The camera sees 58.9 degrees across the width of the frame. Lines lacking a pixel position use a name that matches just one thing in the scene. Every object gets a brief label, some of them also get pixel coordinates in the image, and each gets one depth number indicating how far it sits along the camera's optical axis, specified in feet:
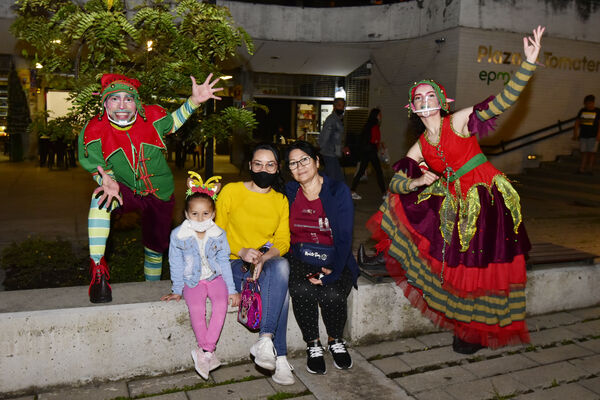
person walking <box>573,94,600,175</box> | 37.22
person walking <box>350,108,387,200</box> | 31.94
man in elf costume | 11.92
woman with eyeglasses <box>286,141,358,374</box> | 12.04
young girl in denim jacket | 11.17
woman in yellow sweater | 11.55
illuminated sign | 42.70
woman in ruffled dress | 12.25
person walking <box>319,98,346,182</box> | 28.63
